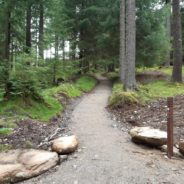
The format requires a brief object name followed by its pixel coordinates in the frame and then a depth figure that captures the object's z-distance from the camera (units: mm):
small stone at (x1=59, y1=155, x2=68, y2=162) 3463
